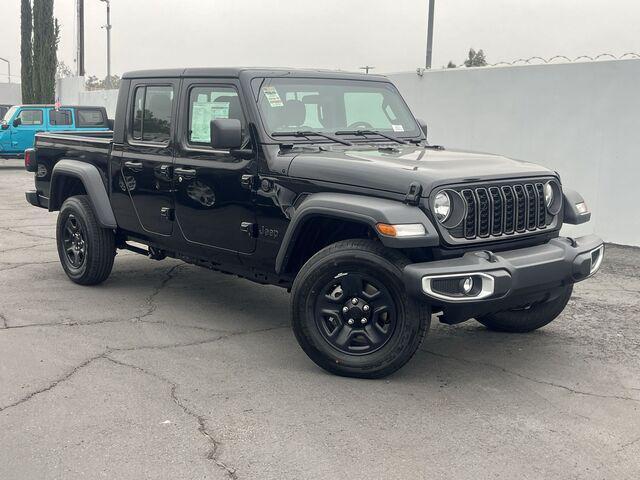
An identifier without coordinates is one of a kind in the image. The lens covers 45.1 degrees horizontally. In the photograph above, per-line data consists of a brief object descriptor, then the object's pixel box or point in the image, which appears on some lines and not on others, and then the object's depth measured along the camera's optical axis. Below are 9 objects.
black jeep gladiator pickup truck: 4.46
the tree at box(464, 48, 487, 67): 53.88
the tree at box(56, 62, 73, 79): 79.53
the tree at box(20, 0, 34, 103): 33.44
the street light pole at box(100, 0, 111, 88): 41.64
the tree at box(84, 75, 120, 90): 73.66
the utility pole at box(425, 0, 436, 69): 16.30
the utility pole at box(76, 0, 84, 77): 32.12
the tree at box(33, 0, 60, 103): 32.44
